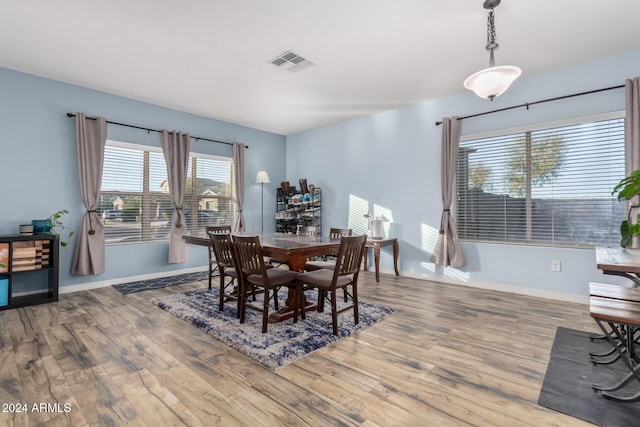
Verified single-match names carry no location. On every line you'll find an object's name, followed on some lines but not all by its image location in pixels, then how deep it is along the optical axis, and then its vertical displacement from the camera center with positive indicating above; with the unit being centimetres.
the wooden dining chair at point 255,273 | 260 -51
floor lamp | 596 +74
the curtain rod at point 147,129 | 416 +131
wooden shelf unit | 334 -54
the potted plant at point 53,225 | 363 -12
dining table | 258 -29
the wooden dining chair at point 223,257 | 298 -40
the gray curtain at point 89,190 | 405 +34
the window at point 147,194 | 449 +35
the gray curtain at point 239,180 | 582 +67
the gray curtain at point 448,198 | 431 +26
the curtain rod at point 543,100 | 336 +137
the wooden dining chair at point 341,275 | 258 -52
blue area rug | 231 -98
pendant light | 229 +104
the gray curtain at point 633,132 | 311 +84
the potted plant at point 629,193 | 235 +18
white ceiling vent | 333 +171
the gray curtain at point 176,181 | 489 +55
